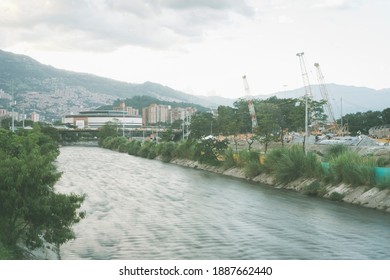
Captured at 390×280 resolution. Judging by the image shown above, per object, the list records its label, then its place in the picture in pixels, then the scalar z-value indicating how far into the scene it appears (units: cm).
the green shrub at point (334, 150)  3120
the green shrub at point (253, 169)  3493
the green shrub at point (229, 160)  4128
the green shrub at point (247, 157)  3622
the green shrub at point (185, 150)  5323
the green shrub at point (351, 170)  2388
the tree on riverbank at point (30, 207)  1129
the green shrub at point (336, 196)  2442
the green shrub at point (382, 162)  2695
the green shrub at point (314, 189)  2608
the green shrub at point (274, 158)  3175
